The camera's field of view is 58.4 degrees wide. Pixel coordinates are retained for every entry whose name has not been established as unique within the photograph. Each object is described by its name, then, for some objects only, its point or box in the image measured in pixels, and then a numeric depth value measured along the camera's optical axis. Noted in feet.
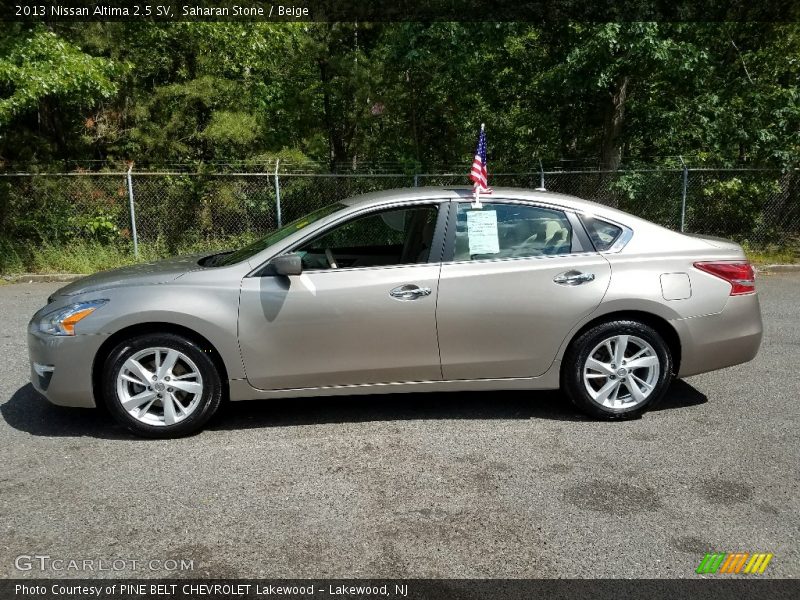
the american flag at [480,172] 17.09
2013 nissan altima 15.53
